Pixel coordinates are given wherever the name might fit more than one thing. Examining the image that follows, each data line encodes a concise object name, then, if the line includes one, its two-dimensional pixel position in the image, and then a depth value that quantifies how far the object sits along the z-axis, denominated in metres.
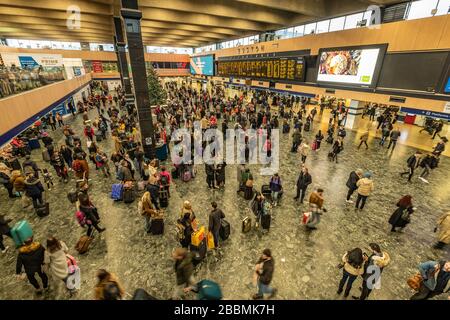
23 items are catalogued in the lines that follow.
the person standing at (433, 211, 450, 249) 5.58
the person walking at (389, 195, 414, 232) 5.88
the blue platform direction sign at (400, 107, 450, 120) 10.04
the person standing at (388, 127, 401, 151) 12.19
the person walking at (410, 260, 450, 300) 3.87
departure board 17.47
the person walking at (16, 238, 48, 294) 4.01
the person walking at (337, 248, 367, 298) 3.95
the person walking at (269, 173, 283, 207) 7.29
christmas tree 18.57
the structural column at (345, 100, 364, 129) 15.58
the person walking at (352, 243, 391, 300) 3.91
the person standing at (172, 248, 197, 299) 3.72
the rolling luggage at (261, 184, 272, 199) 7.09
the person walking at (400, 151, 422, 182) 8.83
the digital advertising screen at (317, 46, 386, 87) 12.31
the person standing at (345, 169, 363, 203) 7.17
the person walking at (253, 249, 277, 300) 3.84
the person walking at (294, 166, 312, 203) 7.18
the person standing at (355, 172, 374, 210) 6.75
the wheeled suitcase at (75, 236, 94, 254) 5.54
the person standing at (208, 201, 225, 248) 5.25
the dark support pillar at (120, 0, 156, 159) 9.21
